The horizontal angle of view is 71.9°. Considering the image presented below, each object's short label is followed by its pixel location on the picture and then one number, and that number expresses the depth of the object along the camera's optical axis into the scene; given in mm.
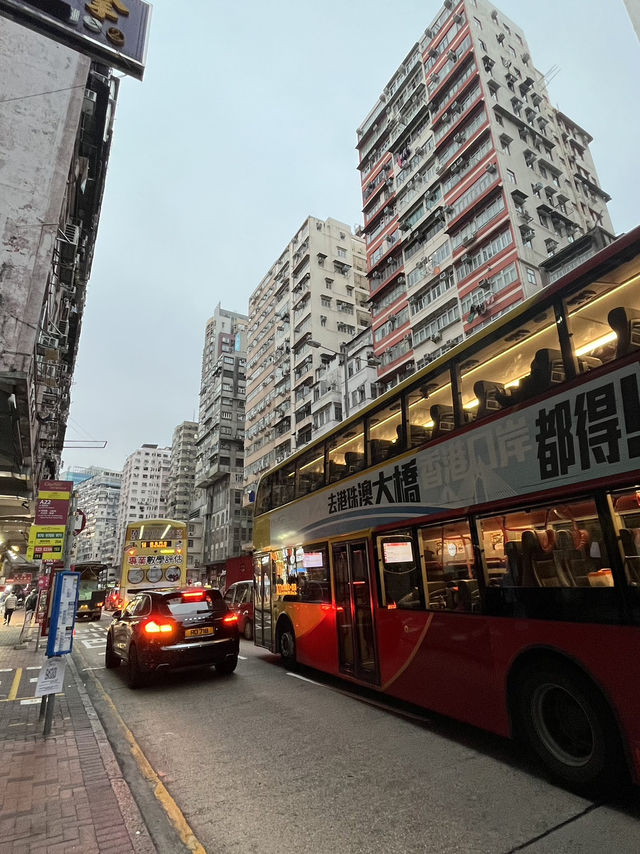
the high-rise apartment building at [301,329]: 43375
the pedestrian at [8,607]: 21867
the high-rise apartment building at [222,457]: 57478
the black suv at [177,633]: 7730
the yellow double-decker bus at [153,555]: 19172
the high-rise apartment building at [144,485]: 118562
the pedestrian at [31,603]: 17719
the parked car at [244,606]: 14891
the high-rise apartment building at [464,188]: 25141
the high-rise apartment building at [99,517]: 133750
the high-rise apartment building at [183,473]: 87875
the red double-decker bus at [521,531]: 3783
